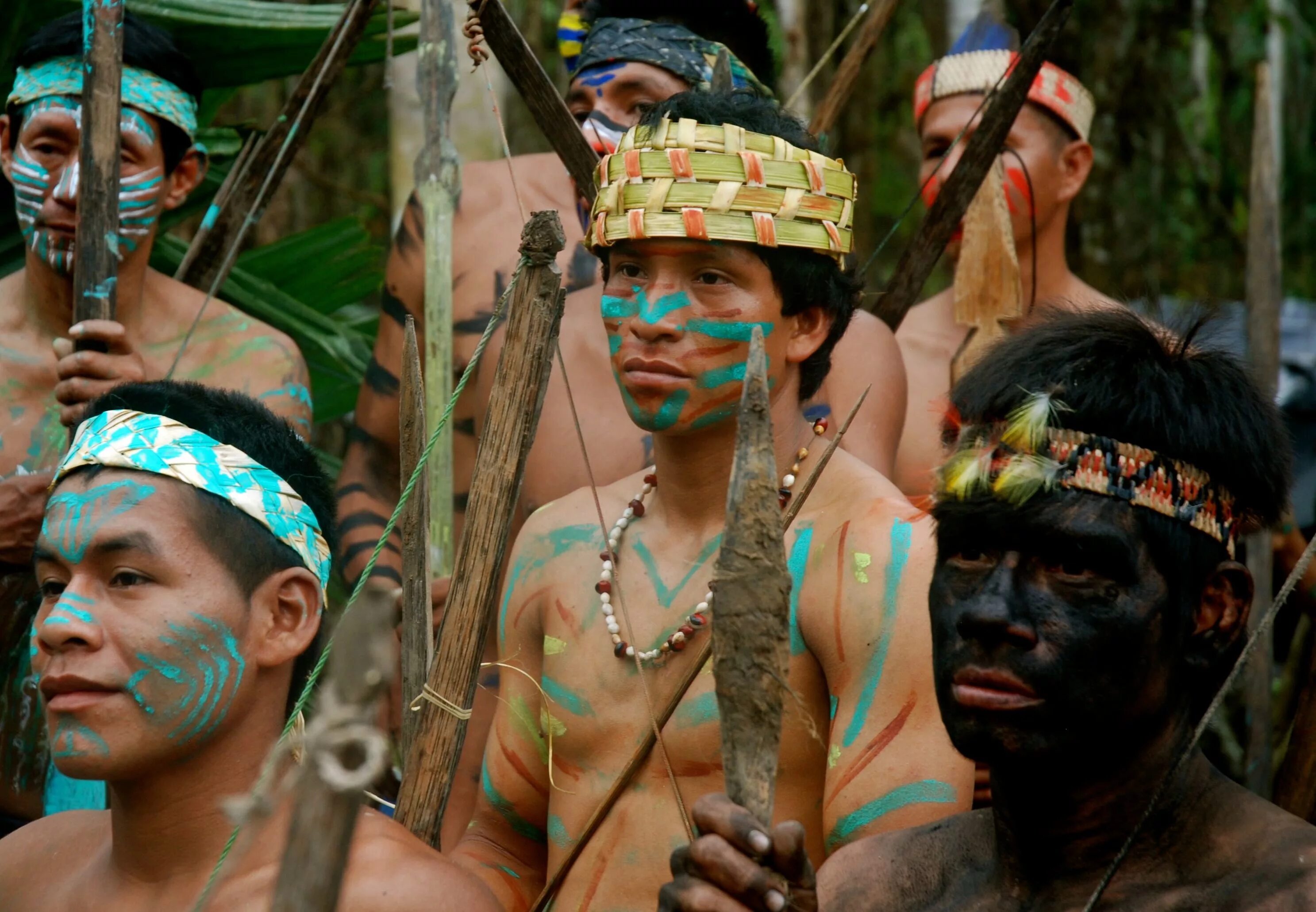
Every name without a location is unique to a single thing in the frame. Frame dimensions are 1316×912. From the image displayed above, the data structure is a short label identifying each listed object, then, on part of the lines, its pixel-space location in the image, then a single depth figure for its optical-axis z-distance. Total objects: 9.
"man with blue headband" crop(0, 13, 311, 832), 4.12
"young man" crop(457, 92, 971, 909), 2.86
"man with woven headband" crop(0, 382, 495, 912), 2.60
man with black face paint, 2.20
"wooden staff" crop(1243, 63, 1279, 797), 4.46
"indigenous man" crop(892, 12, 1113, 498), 5.00
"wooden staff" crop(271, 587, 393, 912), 1.31
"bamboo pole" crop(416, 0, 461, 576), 3.77
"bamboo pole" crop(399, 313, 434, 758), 3.15
